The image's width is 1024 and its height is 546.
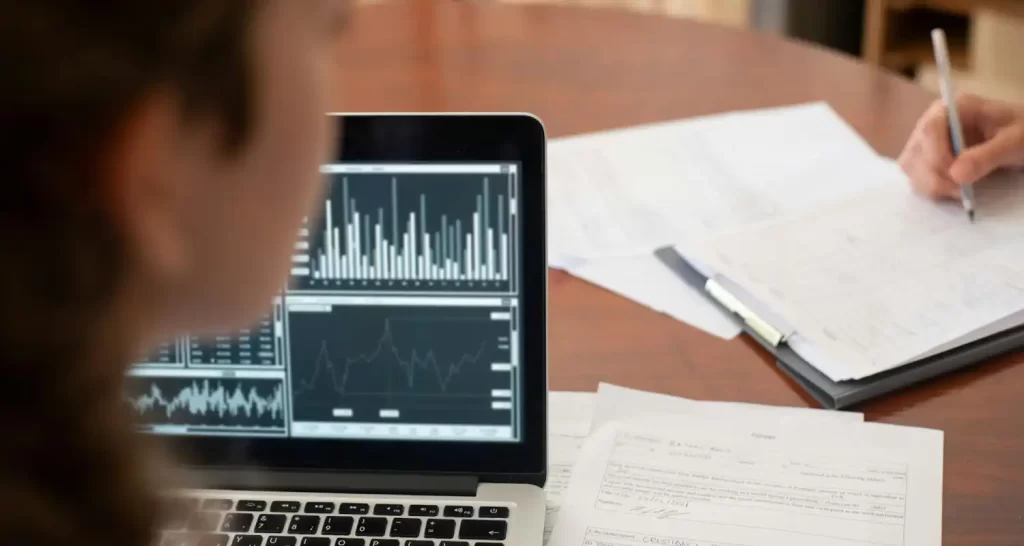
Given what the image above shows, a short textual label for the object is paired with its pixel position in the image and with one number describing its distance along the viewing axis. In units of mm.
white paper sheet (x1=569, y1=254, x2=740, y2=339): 1556
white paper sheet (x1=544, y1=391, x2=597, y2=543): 1374
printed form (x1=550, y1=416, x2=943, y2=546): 1335
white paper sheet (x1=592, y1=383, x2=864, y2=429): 1439
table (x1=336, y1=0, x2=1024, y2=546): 1429
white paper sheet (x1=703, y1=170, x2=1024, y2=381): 1494
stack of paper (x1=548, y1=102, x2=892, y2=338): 1626
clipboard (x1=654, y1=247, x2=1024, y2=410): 1454
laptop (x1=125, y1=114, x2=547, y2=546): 1333
